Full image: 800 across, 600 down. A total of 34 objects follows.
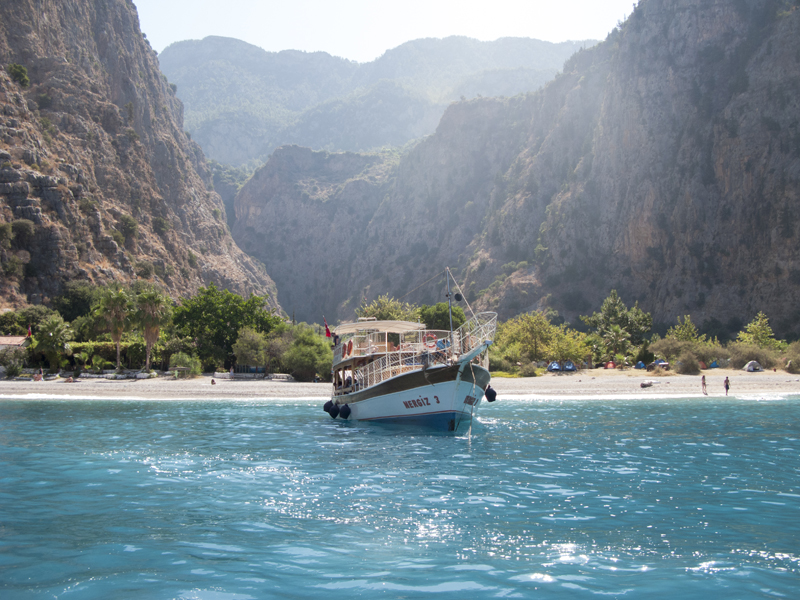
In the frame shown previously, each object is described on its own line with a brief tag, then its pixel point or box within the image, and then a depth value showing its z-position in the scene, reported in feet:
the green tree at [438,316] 320.50
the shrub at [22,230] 278.87
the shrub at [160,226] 404.98
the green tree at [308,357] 208.74
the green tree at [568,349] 231.71
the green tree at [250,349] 214.28
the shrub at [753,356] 219.82
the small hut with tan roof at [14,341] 199.86
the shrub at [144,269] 346.13
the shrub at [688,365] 212.43
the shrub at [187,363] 209.05
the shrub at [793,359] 209.13
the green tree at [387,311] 306.14
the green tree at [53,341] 195.11
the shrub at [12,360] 188.34
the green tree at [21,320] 229.86
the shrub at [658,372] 205.72
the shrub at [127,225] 361.10
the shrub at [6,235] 268.00
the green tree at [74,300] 271.08
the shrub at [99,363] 202.76
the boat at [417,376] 81.20
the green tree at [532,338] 245.65
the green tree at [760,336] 244.96
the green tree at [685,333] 255.29
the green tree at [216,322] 228.43
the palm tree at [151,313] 193.16
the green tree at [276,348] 218.18
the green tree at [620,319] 279.69
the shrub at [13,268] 265.75
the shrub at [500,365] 223.71
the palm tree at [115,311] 190.29
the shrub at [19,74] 334.44
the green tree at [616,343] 255.91
